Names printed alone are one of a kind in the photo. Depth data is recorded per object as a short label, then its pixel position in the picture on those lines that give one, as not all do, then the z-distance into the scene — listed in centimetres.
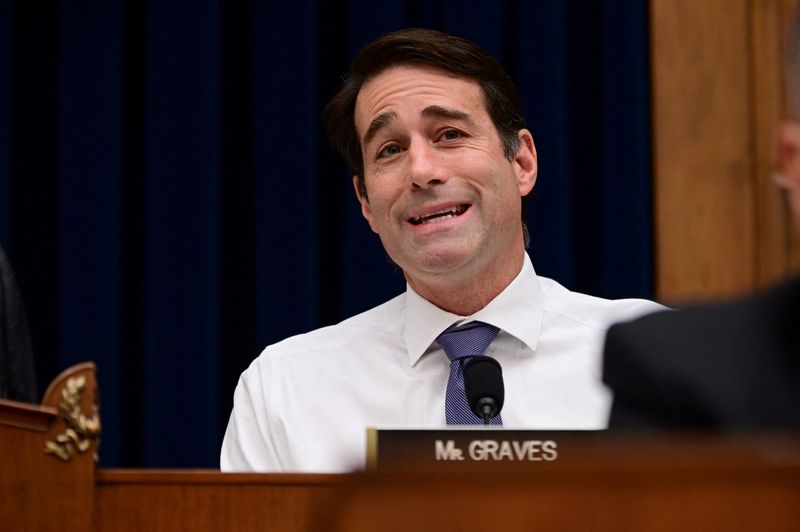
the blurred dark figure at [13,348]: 499
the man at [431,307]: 465
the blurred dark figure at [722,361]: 337
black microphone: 444
